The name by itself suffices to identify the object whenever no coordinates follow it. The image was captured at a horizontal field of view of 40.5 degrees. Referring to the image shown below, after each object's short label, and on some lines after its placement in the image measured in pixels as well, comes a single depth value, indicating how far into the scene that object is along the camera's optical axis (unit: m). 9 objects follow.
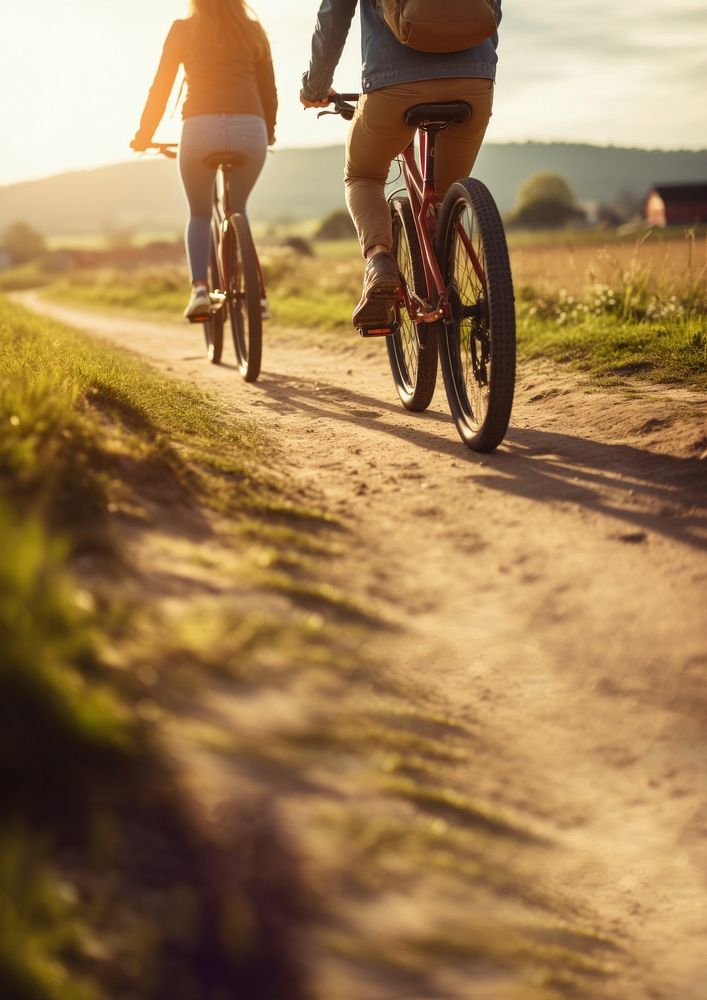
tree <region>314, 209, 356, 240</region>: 77.62
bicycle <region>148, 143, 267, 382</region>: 5.88
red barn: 73.31
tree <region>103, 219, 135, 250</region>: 94.38
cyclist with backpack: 3.66
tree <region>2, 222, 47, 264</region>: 106.06
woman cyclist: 5.81
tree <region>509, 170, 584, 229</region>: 81.69
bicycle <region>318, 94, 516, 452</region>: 3.71
